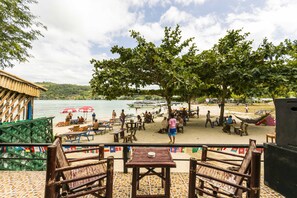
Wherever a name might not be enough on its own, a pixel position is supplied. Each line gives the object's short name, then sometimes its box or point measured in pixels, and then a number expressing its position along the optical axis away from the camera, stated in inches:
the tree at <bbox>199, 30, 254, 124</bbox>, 570.3
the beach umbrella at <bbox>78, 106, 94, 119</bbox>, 1093.1
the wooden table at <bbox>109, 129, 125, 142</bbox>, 450.6
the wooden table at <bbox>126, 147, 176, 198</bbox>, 121.0
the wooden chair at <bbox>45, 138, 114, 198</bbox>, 89.9
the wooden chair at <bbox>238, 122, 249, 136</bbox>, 511.6
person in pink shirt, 409.7
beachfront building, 267.0
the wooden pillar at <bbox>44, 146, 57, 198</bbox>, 89.0
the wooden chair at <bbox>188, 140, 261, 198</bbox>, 90.9
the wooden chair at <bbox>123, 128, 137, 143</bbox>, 414.8
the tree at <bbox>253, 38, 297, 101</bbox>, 551.2
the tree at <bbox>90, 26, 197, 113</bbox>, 522.7
